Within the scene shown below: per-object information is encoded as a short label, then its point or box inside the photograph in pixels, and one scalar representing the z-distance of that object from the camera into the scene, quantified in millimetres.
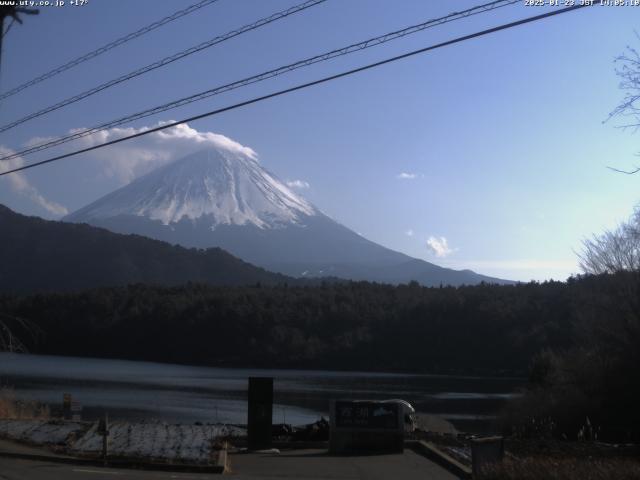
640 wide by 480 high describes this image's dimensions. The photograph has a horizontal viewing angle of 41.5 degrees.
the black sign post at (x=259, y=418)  17172
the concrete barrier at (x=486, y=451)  11656
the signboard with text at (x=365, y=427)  17484
